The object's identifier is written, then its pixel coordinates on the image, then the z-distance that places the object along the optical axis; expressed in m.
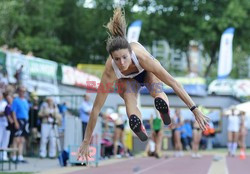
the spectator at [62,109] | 18.94
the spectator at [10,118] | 14.38
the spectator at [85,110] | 16.86
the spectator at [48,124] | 17.12
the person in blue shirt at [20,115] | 14.93
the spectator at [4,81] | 15.82
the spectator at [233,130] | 19.95
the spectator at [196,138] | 19.02
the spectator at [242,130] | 20.17
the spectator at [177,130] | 19.37
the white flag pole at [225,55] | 32.06
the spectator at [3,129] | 14.31
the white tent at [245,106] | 26.88
